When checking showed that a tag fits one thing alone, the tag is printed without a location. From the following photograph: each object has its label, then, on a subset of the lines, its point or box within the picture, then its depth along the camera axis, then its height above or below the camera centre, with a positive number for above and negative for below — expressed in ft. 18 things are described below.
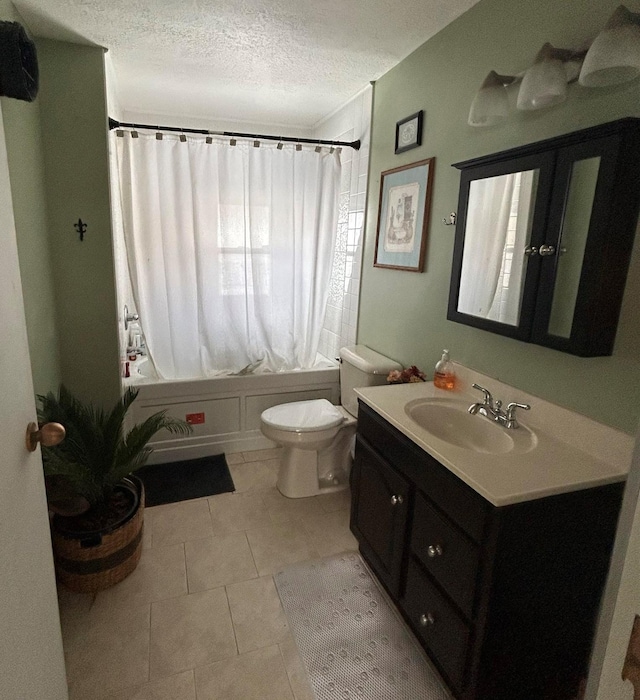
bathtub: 8.71 -3.25
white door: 2.58 -1.85
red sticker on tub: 9.04 -3.59
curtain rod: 7.61 +2.13
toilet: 7.53 -3.15
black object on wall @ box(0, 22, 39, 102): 2.37 +0.99
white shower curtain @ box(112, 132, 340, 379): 8.16 +0.00
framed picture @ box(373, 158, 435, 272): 6.79 +0.66
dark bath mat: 7.97 -4.55
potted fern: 5.32 -3.33
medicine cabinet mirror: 3.82 +0.27
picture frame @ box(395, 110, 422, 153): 6.81 +1.98
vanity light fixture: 3.58 +1.79
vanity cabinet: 3.72 -2.96
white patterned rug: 4.66 -4.60
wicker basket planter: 5.30 -3.87
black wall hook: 7.32 +0.24
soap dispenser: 6.05 -1.64
